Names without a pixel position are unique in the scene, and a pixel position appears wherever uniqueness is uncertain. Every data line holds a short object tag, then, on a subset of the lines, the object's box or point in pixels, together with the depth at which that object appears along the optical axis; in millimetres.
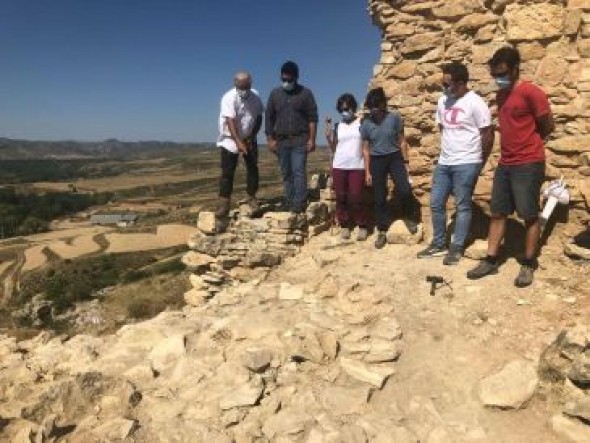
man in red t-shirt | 5719
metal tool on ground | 6068
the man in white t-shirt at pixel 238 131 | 7949
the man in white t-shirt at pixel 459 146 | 6176
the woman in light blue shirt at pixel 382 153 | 7234
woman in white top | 7660
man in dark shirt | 7940
